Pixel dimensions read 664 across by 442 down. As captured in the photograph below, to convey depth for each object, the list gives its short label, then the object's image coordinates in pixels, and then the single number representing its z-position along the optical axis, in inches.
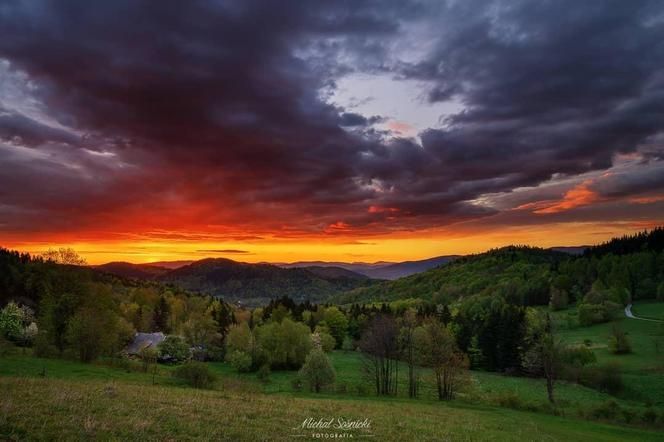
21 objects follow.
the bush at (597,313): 4594.0
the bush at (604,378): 2664.9
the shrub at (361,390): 2032.9
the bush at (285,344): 3617.1
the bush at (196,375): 1562.5
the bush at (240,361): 3373.5
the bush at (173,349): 3243.1
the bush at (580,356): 3025.1
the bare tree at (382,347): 2271.2
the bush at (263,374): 2984.7
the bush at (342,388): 2052.5
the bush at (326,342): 4242.1
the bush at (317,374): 2134.6
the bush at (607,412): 1696.6
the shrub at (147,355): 2126.2
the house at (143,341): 3353.8
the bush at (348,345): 5054.1
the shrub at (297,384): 2251.0
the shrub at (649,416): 1669.5
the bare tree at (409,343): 2235.5
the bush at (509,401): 1838.1
